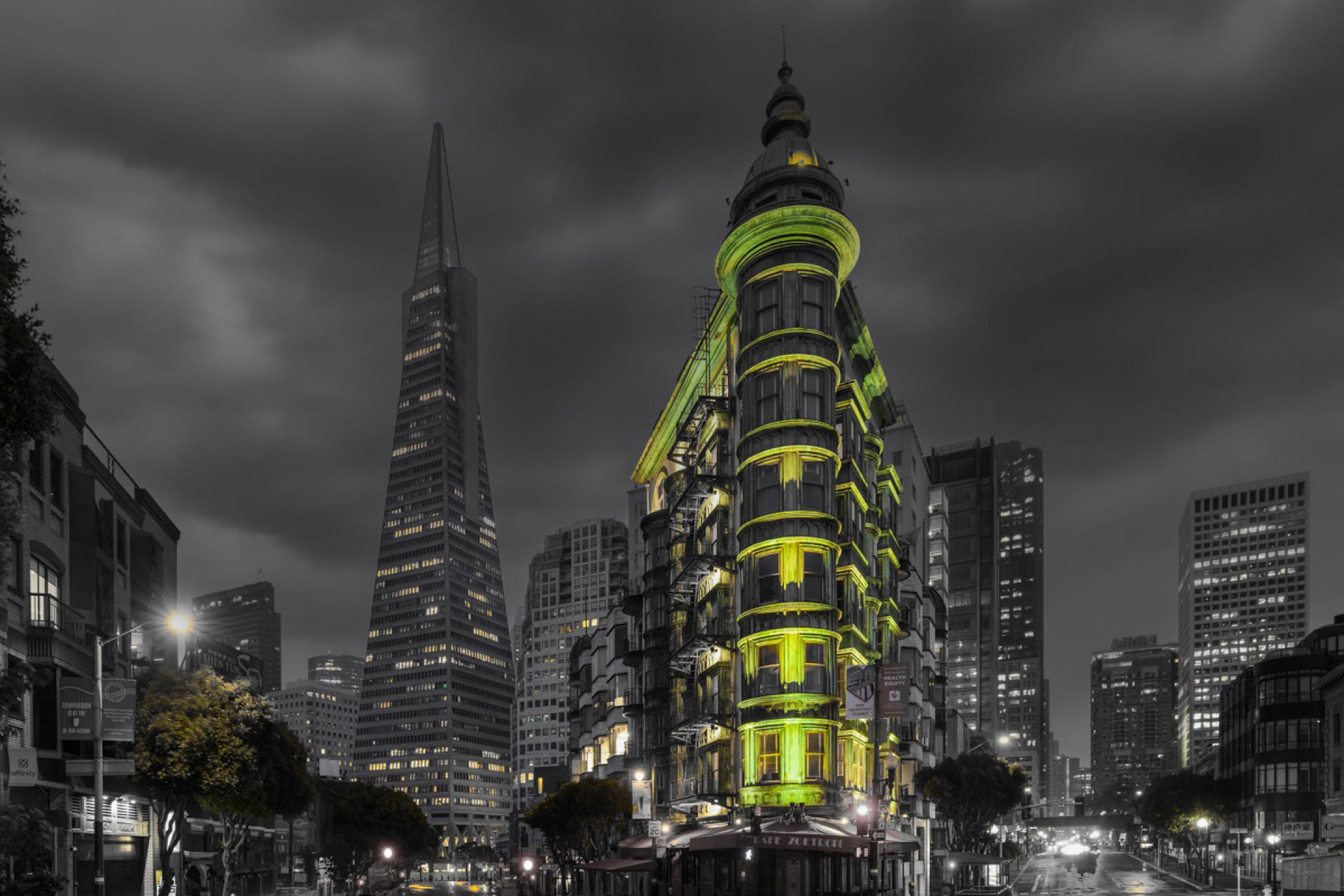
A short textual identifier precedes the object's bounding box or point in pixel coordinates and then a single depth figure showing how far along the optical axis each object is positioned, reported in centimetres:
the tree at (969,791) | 7912
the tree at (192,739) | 4000
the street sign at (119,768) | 3088
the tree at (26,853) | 2303
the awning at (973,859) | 6782
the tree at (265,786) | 4328
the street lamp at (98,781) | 2822
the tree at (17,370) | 1891
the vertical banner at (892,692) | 3881
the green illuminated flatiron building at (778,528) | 5181
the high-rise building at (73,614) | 3606
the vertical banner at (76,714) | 2997
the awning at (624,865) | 4984
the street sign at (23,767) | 3319
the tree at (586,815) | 7950
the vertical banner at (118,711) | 2998
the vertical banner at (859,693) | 3775
